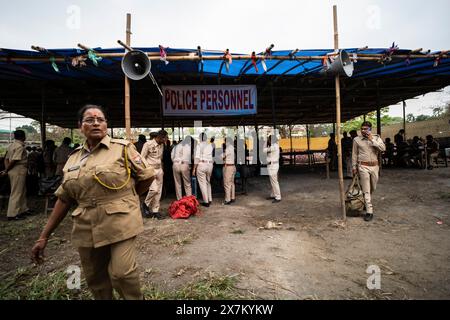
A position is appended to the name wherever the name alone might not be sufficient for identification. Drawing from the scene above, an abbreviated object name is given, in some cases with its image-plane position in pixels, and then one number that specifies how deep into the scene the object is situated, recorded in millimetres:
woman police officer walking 1719
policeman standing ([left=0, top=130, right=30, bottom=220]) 5031
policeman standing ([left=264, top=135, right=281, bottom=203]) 6039
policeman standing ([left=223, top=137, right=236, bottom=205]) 6012
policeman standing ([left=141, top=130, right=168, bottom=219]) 5051
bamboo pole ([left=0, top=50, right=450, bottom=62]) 4086
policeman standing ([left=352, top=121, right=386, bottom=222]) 4523
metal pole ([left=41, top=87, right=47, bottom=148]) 6723
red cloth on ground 4945
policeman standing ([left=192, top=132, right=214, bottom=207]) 5809
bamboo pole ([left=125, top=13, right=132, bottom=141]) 3881
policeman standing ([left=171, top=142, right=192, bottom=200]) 5719
